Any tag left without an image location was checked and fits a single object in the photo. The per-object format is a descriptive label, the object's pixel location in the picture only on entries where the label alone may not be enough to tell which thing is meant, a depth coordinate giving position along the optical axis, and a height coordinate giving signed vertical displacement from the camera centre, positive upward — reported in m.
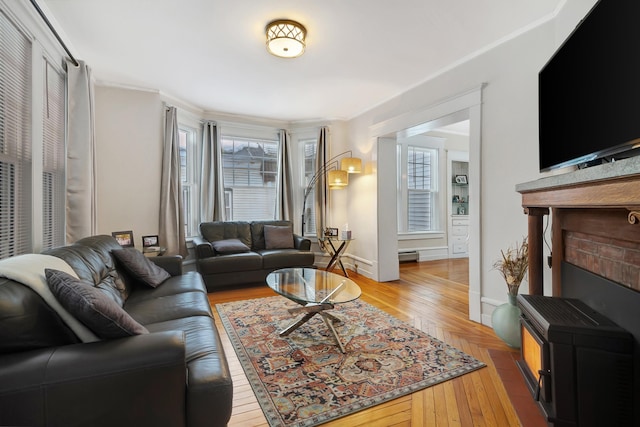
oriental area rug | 1.67 -1.09
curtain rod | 2.04 +1.49
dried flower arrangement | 2.30 -0.46
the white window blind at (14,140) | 1.89 +0.52
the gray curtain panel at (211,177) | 4.72 +0.59
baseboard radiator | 5.86 -0.91
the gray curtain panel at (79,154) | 2.88 +0.60
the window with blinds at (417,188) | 6.04 +0.51
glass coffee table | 2.32 -0.69
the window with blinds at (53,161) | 2.53 +0.49
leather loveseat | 3.91 -0.58
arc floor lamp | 4.59 +0.68
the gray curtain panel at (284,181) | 5.23 +0.57
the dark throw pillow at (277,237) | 4.67 -0.40
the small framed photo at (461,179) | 6.49 +0.74
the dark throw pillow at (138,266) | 2.45 -0.47
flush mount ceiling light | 2.41 +1.50
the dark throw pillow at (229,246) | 4.08 -0.48
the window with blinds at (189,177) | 4.61 +0.58
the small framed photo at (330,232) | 4.78 -0.33
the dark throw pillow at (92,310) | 1.16 -0.39
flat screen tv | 1.07 +0.56
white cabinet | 6.40 +0.16
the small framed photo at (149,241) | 3.80 -0.37
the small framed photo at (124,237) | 3.57 -0.30
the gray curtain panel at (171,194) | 4.03 +0.27
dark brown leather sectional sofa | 0.96 -0.58
